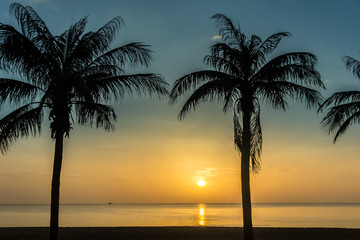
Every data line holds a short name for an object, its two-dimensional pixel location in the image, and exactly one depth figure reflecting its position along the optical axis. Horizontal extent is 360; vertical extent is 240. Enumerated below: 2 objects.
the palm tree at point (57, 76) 12.74
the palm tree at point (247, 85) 14.12
